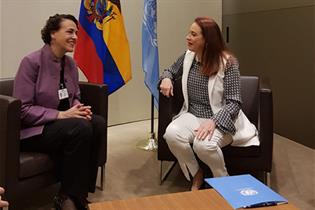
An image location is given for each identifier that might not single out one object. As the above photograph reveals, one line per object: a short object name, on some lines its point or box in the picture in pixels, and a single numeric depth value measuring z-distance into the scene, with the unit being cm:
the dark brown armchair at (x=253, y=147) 261
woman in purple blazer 231
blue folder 157
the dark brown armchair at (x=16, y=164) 208
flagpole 373
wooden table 155
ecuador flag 348
